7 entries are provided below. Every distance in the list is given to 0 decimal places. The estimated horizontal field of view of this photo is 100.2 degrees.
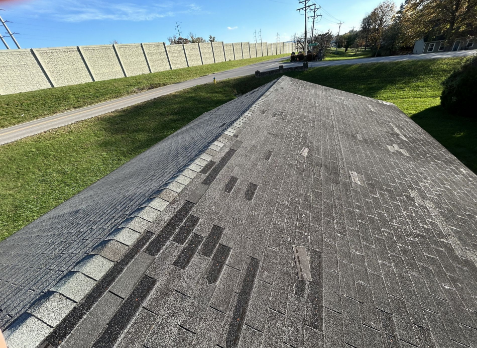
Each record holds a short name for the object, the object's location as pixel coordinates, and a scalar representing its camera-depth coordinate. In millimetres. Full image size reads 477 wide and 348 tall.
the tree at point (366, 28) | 62594
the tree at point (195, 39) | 77188
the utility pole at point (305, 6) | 40922
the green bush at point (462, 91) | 15852
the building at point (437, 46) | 45941
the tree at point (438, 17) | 26250
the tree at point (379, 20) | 55656
